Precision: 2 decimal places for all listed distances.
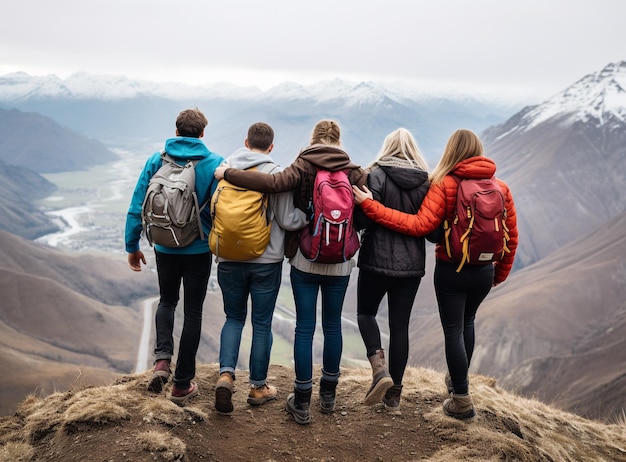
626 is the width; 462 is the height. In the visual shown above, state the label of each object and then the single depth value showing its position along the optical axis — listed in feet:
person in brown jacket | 18.79
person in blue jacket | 19.83
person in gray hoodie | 19.42
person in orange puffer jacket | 19.38
